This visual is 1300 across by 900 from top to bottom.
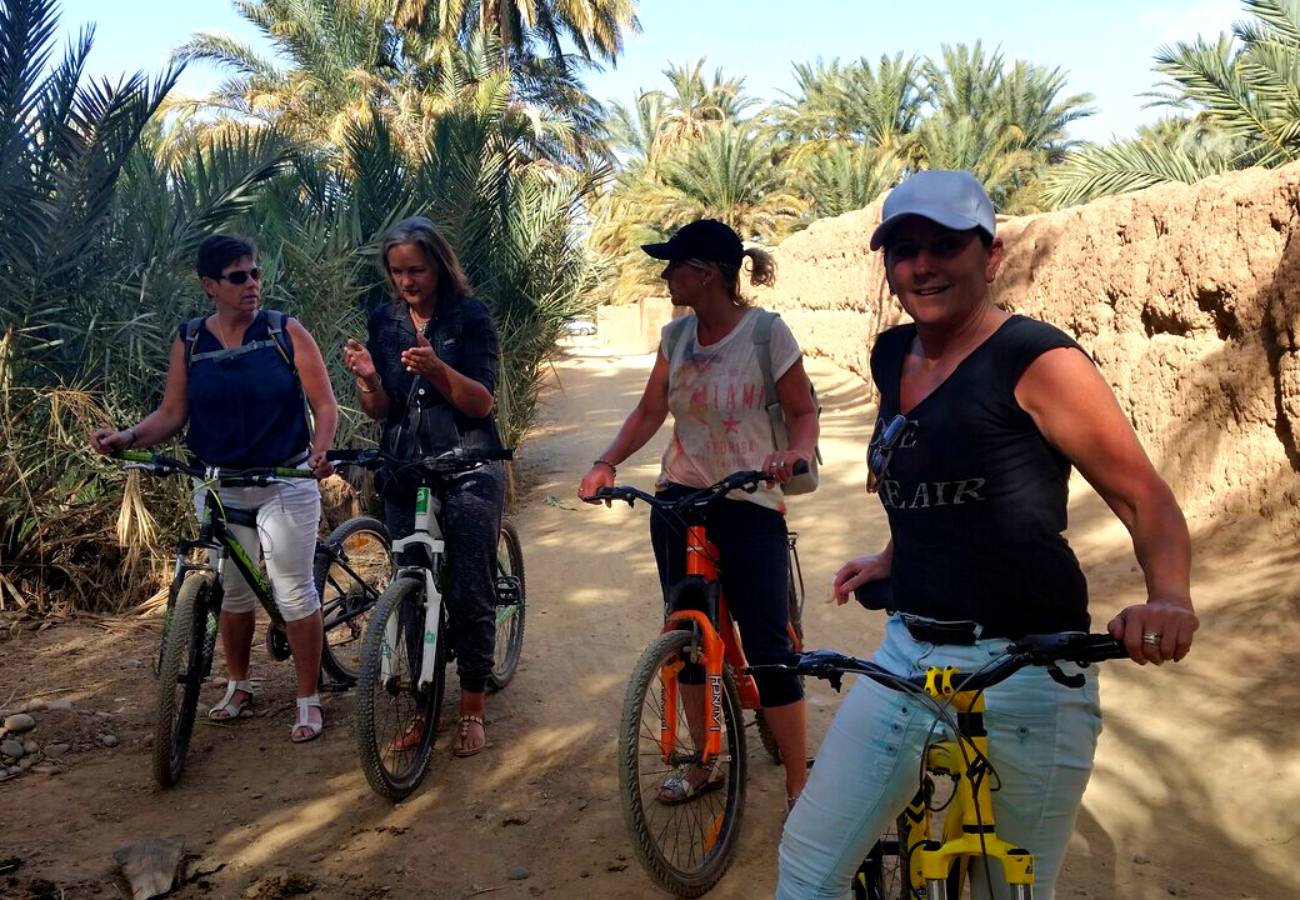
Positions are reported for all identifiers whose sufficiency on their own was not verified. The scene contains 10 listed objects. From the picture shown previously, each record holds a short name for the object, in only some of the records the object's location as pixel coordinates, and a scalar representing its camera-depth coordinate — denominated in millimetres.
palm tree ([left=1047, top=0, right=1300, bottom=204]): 13547
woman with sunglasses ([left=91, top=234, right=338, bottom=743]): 4203
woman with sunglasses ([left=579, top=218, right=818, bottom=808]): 3465
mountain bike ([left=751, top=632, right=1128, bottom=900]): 1747
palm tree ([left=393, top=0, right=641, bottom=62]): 31250
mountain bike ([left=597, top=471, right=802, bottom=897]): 3191
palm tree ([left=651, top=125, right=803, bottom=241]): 29531
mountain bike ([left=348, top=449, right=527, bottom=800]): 3973
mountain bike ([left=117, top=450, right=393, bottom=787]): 3959
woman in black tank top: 1850
